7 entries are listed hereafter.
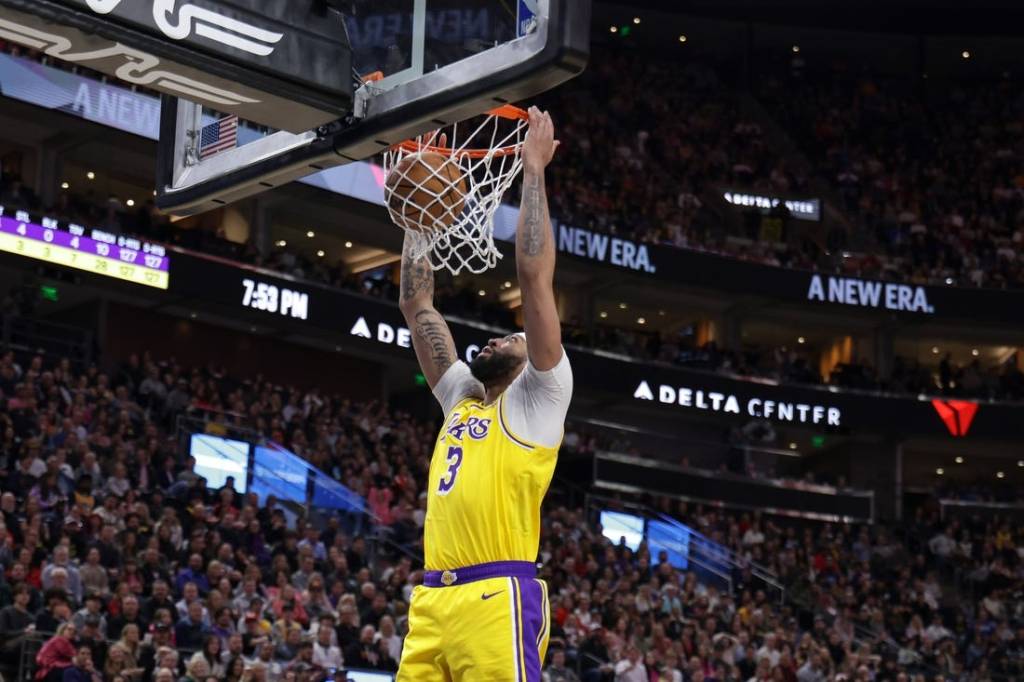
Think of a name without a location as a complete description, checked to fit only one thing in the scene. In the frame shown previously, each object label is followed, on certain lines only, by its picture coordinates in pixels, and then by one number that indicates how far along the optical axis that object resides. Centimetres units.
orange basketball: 647
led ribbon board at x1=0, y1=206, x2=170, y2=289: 2319
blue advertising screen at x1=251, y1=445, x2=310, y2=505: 1997
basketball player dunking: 575
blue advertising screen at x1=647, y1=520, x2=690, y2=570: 2505
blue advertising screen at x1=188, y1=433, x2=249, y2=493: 1973
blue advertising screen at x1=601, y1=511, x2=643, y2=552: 2517
